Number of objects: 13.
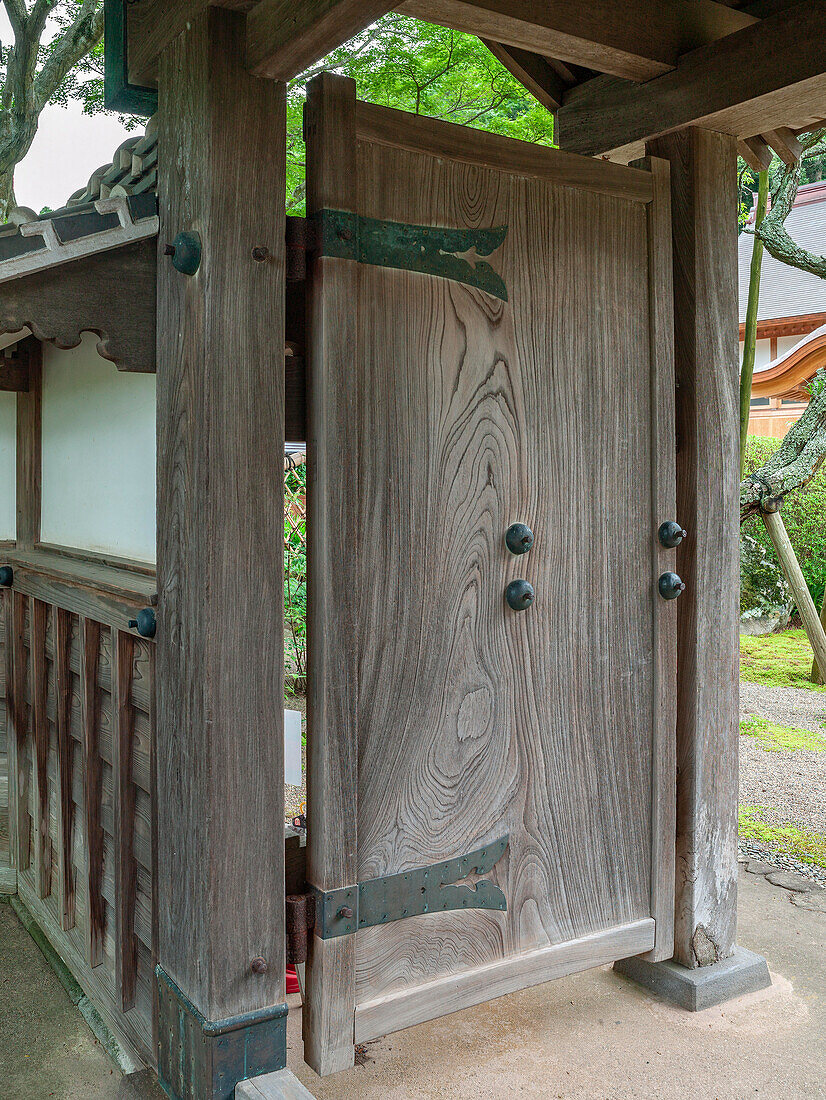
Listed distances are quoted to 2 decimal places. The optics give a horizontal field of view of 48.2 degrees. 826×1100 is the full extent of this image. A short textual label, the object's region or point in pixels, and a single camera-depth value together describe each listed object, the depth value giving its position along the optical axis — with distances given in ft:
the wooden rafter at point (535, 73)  8.25
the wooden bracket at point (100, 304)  5.59
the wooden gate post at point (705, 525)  7.59
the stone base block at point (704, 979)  7.48
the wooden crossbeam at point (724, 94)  6.55
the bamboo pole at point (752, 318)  12.86
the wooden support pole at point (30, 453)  8.94
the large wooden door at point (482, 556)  5.82
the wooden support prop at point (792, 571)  12.99
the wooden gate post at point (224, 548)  5.40
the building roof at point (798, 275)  38.34
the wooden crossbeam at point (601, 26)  6.28
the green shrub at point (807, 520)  28.30
